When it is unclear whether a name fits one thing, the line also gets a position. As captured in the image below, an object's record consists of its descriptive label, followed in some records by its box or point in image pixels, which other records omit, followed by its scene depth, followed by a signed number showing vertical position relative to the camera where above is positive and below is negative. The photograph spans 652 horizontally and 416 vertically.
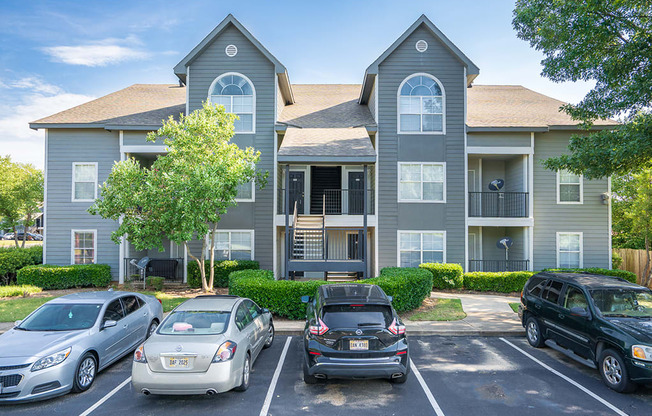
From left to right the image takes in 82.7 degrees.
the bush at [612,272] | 14.75 -2.00
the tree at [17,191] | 21.89 +1.89
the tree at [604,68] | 10.02 +4.67
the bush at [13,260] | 16.31 -1.73
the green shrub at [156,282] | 14.95 -2.44
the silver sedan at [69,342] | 5.64 -2.07
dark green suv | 5.96 -1.85
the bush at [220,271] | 15.18 -2.00
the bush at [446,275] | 14.96 -2.12
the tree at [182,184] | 12.30 +1.31
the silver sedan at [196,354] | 5.46 -2.02
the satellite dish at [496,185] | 16.64 +1.71
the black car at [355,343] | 5.82 -1.92
